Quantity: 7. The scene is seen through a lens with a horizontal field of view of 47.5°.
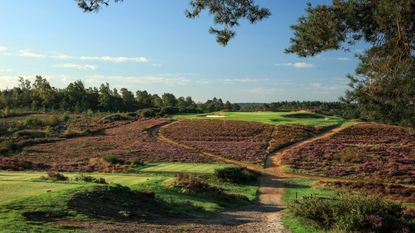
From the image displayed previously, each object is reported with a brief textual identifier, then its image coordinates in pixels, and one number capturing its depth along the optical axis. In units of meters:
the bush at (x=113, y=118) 85.43
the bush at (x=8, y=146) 56.79
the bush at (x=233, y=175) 37.26
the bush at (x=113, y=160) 45.81
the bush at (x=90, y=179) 27.53
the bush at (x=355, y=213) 17.58
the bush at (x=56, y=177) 28.02
